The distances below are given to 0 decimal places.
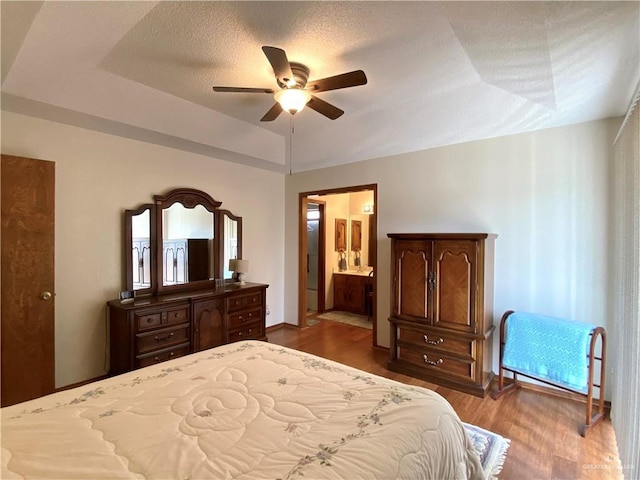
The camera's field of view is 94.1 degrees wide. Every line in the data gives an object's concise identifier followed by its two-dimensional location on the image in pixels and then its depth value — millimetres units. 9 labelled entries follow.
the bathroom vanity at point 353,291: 5516
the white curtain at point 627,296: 1556
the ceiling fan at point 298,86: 1768
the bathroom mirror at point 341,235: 5992
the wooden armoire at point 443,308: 2727
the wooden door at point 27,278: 2262
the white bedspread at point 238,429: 901
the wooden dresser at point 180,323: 2773
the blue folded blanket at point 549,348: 2246
